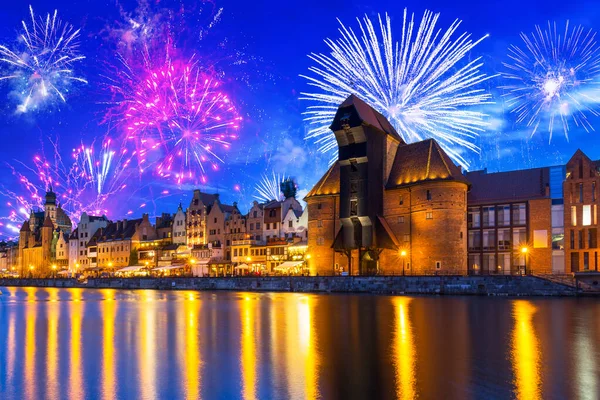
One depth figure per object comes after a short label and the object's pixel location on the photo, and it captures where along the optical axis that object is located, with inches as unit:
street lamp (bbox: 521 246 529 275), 2492.6
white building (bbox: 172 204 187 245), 4291.1
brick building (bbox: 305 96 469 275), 2549.2
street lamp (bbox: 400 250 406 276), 2655.0
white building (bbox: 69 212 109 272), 5211.6
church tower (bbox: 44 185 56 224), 6437.0
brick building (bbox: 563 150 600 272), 2357.4
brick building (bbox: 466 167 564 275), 2479.1
